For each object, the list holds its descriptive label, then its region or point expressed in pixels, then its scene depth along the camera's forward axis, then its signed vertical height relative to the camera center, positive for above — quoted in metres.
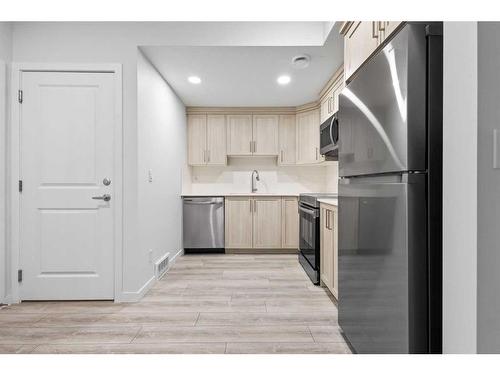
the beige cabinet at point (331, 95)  3.54 +1.07
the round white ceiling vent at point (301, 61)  3.20 +1.19
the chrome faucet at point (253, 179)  5.60 +0.16
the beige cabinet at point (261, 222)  4.97 -0.47
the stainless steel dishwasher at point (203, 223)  5.00 -0.49
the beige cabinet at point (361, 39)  1.68 +0.84
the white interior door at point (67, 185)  2.89 +0.03
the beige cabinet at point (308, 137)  4.93 +0.75
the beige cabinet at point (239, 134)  5.29 +0.83
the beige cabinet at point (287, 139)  5.31 +0.76
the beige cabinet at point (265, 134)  5.30 +0.83
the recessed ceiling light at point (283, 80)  3.81 +1.22
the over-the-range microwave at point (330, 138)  3.25 +0.51
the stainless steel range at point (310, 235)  3.39 -0.49
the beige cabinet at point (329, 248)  2.80 -0.50
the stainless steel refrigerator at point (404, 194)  1.32 -0.02
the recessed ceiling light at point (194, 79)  3.81 +1.22
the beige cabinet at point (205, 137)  5.28 +0.78
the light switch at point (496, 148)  0.95 +0.11
